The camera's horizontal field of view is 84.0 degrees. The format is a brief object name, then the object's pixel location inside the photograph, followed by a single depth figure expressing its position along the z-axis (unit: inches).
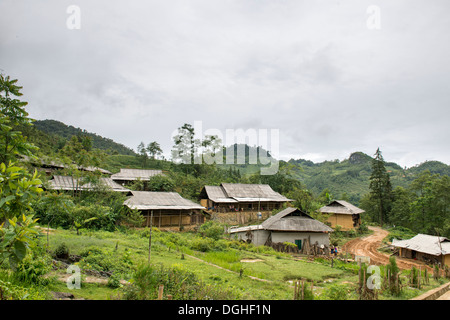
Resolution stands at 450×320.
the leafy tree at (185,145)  1689.2
